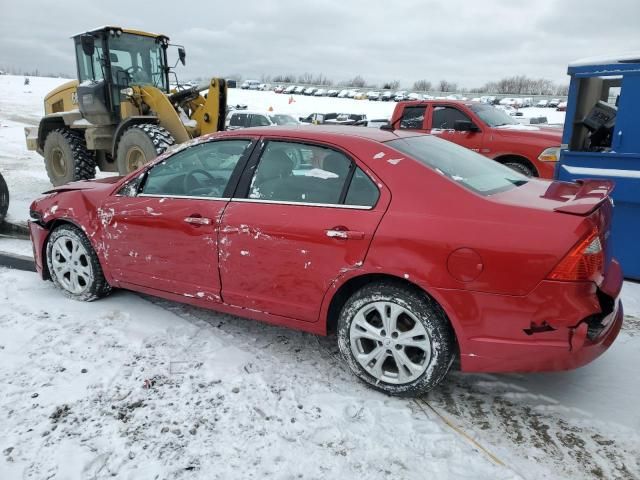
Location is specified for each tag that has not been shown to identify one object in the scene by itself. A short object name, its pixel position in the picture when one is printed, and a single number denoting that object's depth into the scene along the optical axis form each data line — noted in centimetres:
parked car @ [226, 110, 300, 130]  1506
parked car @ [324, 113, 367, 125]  1850
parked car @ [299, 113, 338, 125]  1839
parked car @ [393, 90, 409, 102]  5741
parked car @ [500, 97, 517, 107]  5004
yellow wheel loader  795
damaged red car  253
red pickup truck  773
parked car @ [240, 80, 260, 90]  7375
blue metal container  471
